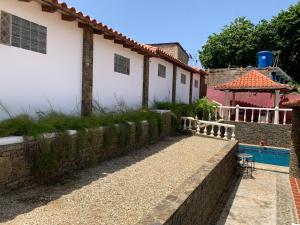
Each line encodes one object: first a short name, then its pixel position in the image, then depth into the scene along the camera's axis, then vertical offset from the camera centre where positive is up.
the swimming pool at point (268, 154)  12.51 -2.62
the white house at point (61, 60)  5.08 +1.25
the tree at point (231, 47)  31.20 +8.70
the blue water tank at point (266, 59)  22.16 +4.98
